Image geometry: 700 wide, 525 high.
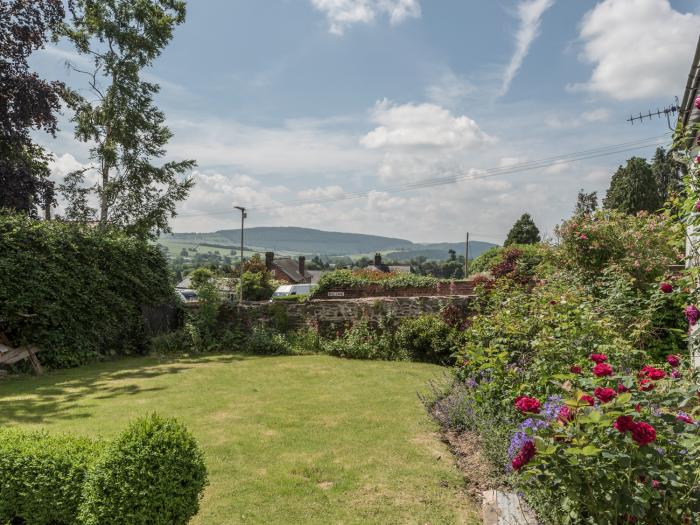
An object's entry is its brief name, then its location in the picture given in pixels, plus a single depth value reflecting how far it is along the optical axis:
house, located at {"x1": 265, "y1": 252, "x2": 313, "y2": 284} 59.20
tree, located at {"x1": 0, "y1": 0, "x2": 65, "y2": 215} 14.33
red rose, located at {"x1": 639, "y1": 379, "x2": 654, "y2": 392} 2.77
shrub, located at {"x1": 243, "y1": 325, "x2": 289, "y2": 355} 12.34
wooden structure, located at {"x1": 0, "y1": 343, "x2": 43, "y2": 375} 9.42
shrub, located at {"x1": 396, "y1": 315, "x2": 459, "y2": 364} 10.98
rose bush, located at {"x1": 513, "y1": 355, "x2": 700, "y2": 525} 2.28
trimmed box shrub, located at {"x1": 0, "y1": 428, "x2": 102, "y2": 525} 3.26
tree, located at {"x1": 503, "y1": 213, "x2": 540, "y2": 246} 42.91
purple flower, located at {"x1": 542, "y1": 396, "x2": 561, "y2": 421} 3.10
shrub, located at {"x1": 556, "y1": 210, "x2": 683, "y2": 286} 7.37
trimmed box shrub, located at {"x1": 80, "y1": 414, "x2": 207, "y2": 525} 2.98
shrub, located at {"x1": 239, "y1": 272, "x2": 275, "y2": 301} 39.34
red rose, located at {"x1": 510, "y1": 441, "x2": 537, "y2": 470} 2.39
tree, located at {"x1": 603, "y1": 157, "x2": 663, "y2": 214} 36.47
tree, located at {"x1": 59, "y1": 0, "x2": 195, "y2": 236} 16.81
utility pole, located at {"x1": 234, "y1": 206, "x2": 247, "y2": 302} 33.44
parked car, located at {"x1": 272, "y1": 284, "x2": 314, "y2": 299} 40.47
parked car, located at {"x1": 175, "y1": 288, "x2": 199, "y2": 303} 39.81
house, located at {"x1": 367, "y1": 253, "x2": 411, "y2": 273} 64.12
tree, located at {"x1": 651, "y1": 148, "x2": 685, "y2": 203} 38.94
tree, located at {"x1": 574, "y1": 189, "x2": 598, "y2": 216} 47.26
